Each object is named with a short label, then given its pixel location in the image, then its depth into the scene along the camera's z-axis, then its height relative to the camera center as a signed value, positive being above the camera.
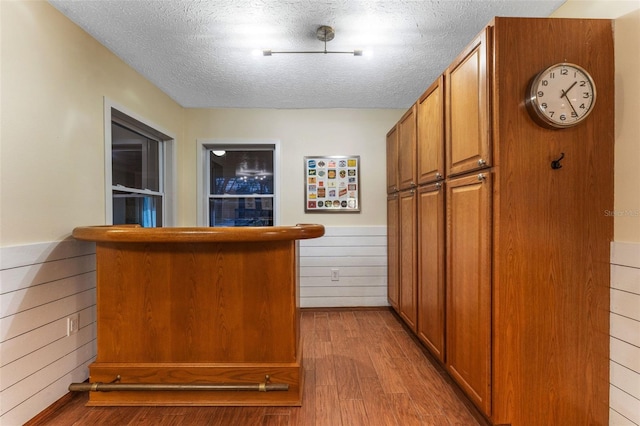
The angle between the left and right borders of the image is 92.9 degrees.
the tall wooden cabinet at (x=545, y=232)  1.36 -0.10
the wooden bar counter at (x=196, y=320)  1.68 -0.61
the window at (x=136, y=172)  2.38 +0.35
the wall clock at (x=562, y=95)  1.32 +0.50
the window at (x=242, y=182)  3.44 +0.33
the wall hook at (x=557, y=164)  1.35 +0.21
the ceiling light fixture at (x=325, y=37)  1.88 +1.12
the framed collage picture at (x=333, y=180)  3.31 +0.34
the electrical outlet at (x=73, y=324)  1.81 -0.68
